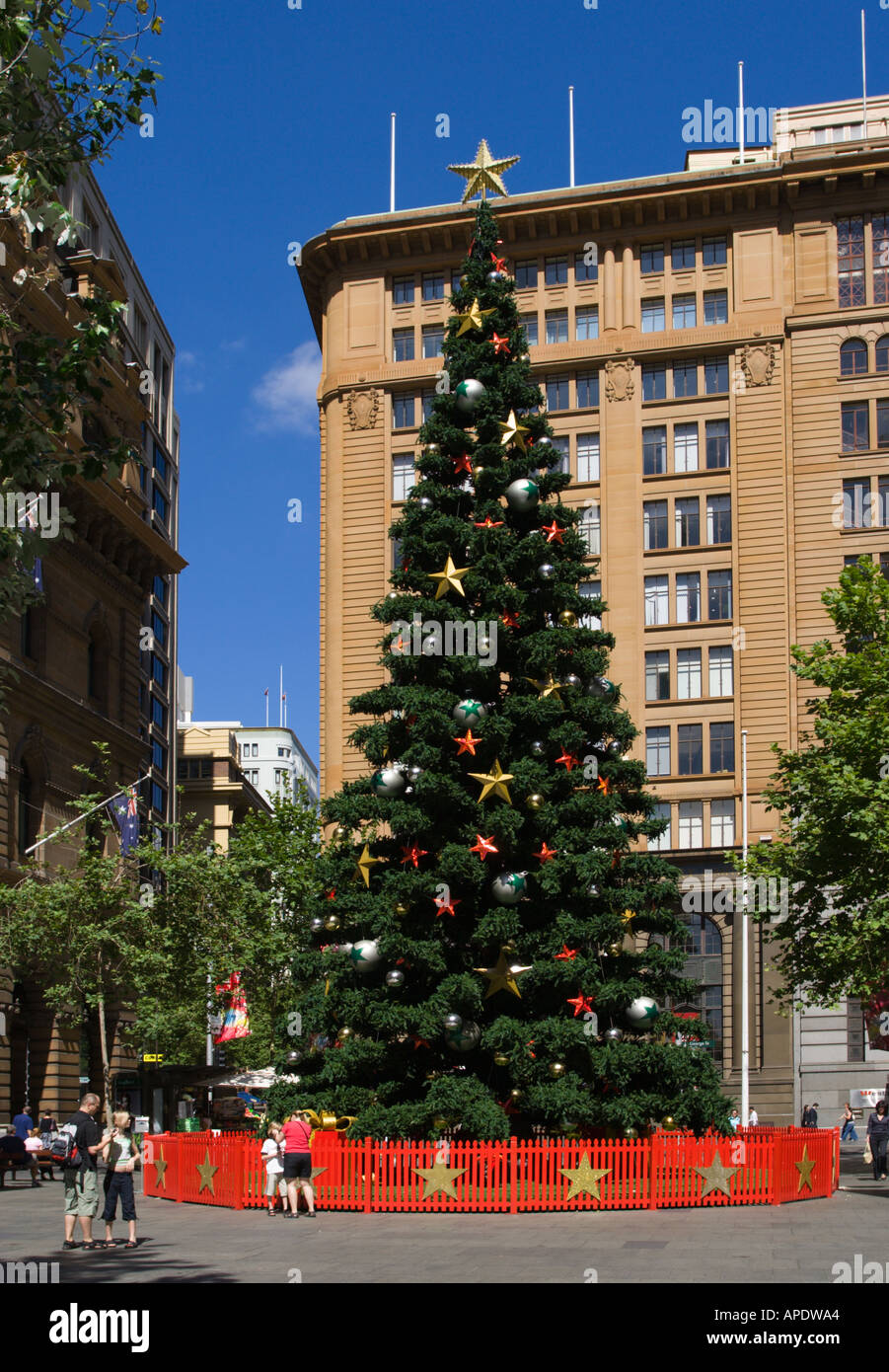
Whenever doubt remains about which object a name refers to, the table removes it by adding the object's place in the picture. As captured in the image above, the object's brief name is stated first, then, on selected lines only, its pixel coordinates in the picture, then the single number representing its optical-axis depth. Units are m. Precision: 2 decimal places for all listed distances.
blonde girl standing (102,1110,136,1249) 21.09
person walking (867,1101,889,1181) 34.75
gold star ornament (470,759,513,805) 27.09
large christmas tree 26.38
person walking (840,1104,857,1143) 57.62
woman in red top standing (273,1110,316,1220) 24.45
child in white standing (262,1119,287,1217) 25.56
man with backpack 20.77
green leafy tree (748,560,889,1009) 38.34
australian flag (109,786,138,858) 48.75
